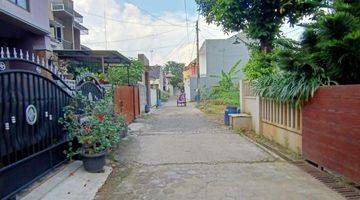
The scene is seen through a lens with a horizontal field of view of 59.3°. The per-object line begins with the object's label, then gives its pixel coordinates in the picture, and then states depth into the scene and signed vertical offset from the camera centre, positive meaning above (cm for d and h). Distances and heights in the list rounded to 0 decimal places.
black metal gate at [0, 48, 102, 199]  434 -49
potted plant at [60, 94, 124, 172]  604 -72
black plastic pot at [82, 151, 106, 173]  598 -131
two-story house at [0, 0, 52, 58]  910 +209
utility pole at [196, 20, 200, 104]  3100 +401
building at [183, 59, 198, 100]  3808 +96
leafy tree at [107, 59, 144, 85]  1676 +109
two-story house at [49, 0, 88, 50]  2317 +599
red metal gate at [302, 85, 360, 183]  490 -72
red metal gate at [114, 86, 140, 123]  1164 -32
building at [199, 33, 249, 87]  3578 +409
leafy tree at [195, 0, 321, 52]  1202 +293
